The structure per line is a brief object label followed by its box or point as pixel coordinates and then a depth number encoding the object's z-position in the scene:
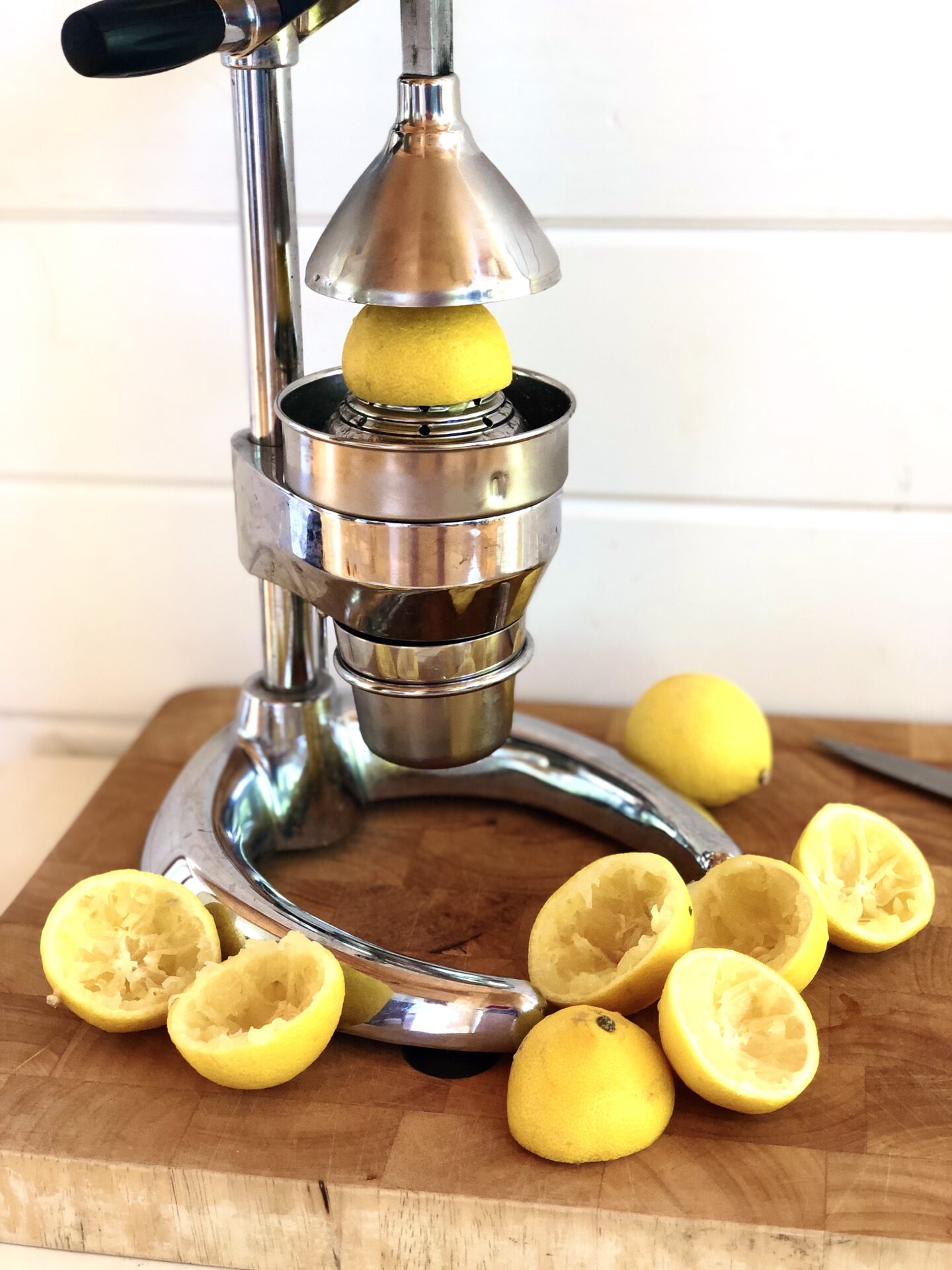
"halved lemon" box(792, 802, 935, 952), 0.68
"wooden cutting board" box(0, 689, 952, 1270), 0.54
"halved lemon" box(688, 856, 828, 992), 0.65
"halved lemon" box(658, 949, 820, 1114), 0.57
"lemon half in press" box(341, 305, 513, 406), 0.57
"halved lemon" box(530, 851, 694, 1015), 0.62
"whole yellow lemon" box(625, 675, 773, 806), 0.81
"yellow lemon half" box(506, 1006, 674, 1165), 0.56
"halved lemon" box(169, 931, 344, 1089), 0.58
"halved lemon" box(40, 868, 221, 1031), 0.63
